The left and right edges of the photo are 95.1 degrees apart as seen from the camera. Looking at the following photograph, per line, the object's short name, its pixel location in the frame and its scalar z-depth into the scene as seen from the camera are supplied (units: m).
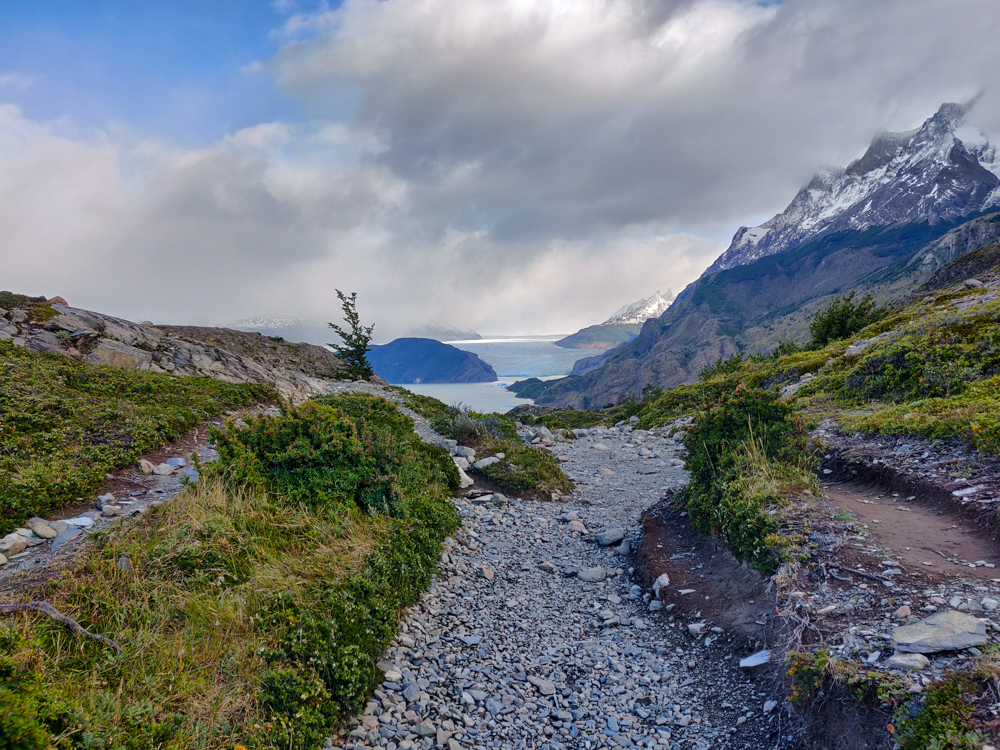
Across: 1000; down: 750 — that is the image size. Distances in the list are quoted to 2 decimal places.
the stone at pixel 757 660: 4.98
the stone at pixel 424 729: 4.65
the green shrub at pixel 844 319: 29.31
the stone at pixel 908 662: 3.72
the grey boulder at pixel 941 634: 3.85
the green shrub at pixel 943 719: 3.00
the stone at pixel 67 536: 6.31
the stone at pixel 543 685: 5.34
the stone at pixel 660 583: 7.12
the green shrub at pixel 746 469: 6.76
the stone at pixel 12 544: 6.10
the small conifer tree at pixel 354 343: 37.91
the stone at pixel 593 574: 8.05
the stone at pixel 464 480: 12.38
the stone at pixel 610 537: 9.37
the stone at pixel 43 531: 6.65
